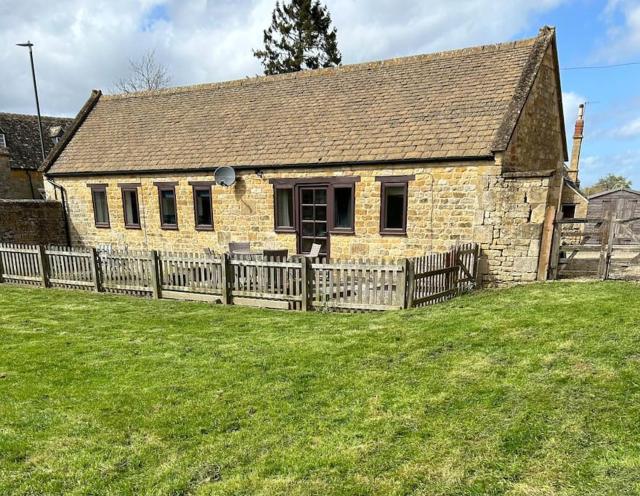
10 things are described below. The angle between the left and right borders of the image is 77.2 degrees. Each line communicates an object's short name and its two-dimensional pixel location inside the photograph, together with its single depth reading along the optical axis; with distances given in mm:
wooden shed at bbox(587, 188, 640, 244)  23453
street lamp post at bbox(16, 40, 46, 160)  20391
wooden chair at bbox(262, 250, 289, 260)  11909
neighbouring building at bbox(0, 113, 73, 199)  26391
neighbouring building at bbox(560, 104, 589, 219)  21516
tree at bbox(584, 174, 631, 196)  75612
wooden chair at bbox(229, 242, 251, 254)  13562
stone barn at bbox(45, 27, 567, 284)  11016
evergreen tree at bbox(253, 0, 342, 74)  32344
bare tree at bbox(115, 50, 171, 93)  38125
